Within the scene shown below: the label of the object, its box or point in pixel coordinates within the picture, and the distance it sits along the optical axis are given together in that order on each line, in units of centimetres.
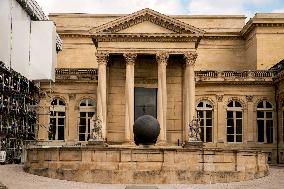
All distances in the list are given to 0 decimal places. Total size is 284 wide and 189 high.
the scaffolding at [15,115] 3988
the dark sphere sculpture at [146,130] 2952
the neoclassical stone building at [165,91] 4869
